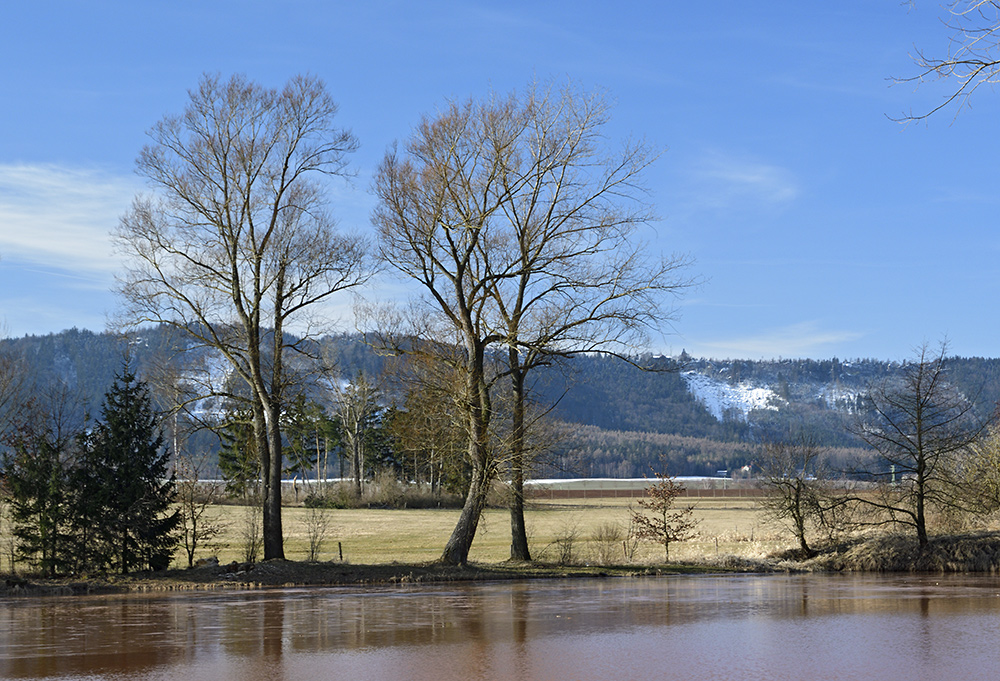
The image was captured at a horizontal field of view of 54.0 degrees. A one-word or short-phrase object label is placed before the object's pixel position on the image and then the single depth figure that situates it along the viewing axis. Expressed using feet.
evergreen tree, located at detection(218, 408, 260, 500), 239.30
